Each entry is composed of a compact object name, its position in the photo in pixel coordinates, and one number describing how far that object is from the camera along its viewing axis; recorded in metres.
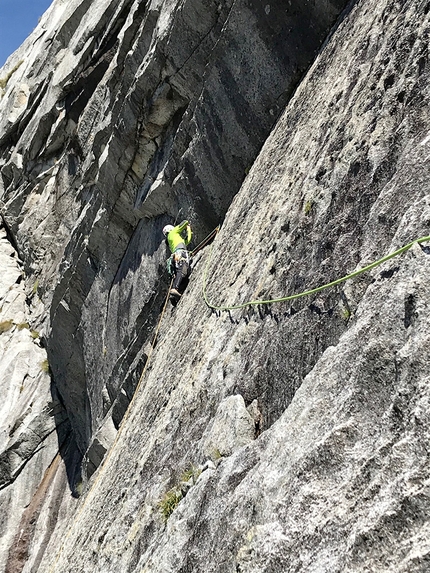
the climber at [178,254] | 13.07
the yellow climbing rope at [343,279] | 4.09
